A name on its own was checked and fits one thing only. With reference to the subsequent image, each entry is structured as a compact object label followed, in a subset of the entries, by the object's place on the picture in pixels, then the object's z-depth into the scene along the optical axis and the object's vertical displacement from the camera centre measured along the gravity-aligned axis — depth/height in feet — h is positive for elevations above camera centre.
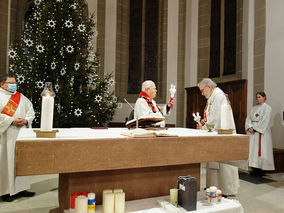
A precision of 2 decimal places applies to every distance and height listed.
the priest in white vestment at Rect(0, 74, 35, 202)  12.30 -1.26
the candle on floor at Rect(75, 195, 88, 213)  6.48 -2.53
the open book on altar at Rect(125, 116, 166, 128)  8.65 -0.44
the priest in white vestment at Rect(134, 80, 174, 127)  11.97 +0.30
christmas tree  18.72 +3.41
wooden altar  5.63 -1.28
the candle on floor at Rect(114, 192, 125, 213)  6.77 -2.55
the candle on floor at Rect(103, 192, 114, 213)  6.68 -2.55
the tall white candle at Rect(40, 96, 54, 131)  6.13 -0.12
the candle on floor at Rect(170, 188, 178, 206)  7.55 -2.63
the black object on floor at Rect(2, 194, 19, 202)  12.44 -4.63
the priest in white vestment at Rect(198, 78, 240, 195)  12.45 -3.05
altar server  18.38 -2.04
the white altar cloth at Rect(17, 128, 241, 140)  6.26 -0.73
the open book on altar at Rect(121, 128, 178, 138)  6.82 -0.68
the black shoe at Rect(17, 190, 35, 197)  13.15 -4.64
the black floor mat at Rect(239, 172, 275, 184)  17.03 -4.81
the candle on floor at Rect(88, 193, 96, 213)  6.73 -2.57
